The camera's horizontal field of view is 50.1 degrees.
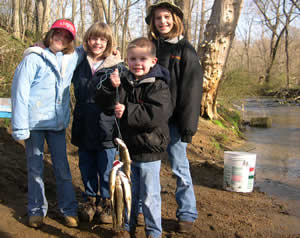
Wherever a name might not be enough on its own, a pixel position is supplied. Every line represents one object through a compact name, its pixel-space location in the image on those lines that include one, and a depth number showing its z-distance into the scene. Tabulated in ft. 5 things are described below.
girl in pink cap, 10.27
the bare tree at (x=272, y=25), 89.76
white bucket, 15.57
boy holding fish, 9.24
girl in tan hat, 10.59
